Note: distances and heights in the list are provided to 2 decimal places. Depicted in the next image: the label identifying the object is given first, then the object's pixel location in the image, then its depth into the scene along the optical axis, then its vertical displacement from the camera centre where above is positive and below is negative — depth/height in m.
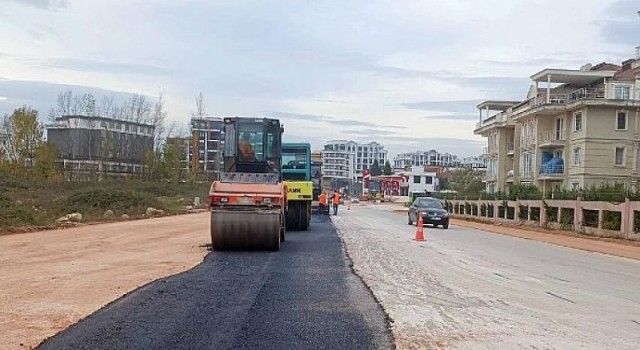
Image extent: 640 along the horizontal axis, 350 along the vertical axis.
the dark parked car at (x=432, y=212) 36.31 -1.80
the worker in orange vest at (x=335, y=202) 52.56 -2.10
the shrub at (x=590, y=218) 35.50 -1.91
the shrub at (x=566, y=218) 38.53 -2.07
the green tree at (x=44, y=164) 55.72 +0.24
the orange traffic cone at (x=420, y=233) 24.94 -1.96
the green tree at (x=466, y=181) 89.71 -0.66
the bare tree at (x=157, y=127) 68.74 +3.97
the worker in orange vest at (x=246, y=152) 20.39 +0.53
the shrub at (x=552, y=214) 40.78 -2.00
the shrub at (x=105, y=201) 38.12 -1.79
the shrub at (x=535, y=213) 43.59 -2.13
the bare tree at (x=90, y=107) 64.06 +5.30
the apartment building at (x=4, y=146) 56.78 +1.55
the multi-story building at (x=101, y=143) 62.19 +2.25
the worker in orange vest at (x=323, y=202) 46.75 -1.88
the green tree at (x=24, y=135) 54.88 +2.33
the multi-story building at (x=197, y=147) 61.22 +2.01
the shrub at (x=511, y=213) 48.43 -2.36
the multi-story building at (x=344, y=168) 150.81 +1.26
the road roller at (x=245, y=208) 18.05 -0.91
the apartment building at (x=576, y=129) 57.03 +4.11
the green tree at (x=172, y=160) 66.57 +0.87
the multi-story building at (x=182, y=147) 68.81 +2.17
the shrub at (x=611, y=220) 32.84 -1.84
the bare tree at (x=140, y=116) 69.31 +4.98
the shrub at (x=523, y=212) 45.50 -2.21
